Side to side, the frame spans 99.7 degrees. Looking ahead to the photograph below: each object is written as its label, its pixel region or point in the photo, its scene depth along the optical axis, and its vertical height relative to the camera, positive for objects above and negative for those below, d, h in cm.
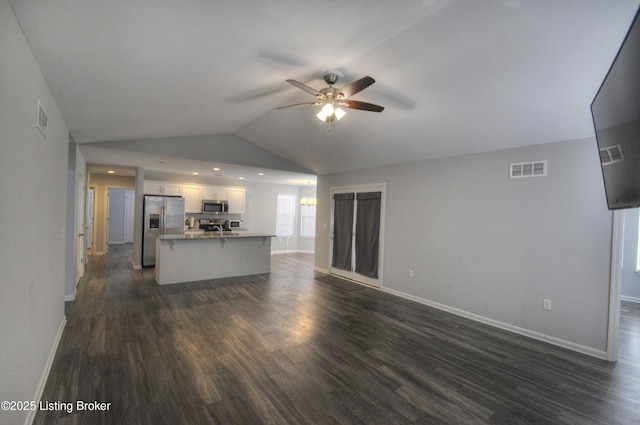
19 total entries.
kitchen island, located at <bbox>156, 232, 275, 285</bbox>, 523 -108
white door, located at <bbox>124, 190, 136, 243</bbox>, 1027 -44
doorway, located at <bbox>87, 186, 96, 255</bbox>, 824 -37
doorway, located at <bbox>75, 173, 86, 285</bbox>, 466 -52
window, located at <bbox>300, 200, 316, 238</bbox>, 998 -45
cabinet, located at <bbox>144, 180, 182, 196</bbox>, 725 +43
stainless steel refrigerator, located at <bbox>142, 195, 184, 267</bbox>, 657 -41
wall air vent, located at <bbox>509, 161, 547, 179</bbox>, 342 +61
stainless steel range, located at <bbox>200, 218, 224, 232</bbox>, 759 -56
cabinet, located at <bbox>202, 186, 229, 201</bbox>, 805 +38
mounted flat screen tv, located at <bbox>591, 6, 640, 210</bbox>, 112 +49
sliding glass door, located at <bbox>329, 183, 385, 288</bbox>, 550 -50
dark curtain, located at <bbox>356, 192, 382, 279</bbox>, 552 -47
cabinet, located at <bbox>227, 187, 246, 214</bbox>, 849 +22
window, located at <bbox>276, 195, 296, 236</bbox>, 973 -26
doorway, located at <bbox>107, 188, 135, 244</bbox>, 1009 -48
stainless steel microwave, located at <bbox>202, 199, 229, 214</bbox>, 799 -4
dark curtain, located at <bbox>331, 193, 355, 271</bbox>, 616 -46
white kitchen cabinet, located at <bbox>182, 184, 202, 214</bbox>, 775 +22
